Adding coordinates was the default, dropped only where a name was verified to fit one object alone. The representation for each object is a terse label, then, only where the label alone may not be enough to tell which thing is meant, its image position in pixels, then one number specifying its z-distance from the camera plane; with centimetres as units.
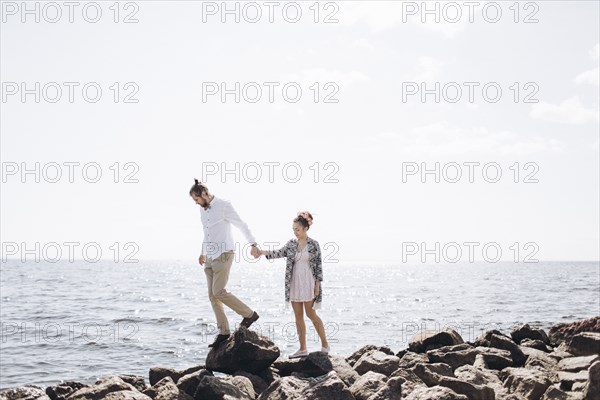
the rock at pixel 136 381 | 909
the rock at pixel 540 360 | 1025
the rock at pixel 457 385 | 791
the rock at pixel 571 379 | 873
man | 952
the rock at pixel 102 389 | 770
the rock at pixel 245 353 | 928
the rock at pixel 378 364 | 912
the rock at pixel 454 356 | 1068
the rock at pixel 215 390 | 781
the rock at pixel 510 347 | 1116
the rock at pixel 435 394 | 687
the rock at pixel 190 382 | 856
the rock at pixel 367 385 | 780
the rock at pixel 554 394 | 819
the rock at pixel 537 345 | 1348
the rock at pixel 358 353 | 1064
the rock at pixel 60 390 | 898
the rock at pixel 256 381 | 897
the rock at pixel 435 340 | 1208
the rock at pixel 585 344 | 1124
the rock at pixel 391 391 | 729
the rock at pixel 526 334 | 1444
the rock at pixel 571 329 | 1449
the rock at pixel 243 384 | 830
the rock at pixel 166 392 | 805
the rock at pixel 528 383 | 845
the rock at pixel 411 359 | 972
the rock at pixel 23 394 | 830
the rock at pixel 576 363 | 952
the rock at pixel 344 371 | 879
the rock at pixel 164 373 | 983
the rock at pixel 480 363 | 1015
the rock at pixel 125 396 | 757
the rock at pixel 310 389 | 747
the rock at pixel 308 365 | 915
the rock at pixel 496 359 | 1071
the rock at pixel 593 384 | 779
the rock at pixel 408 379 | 749
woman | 991
